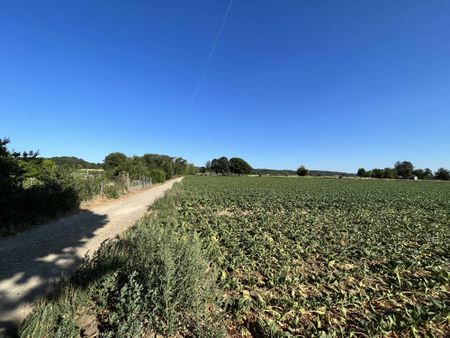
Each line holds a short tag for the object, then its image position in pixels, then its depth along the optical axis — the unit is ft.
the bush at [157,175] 138.86
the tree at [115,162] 89.98
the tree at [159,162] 201.44
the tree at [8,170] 26.43
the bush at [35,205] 26.25
